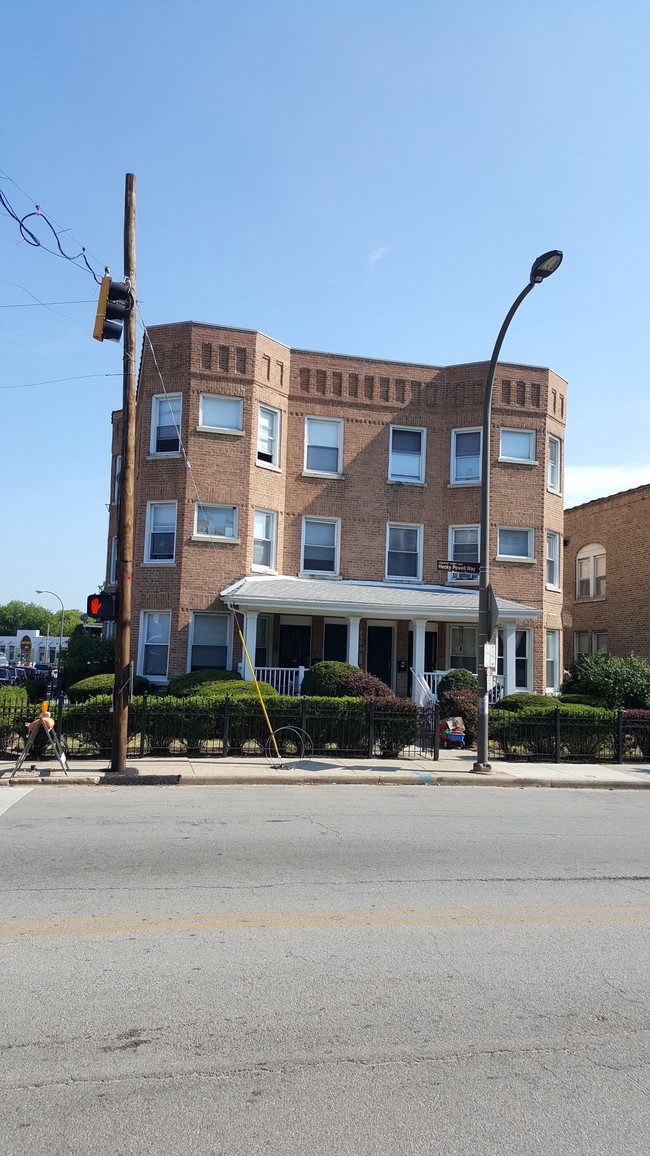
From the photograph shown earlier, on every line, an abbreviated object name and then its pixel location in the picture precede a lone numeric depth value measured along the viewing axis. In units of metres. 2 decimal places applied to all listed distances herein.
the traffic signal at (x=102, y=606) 14.20
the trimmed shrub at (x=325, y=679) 20.88
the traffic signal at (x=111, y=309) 13.45
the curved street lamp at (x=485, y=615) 15.76
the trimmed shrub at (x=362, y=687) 20.50
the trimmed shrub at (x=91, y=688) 21.00
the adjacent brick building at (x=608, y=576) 31.06
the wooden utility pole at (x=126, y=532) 14.16
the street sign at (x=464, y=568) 16.31
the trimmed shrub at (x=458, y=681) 22.50
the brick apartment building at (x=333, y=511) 23.77
